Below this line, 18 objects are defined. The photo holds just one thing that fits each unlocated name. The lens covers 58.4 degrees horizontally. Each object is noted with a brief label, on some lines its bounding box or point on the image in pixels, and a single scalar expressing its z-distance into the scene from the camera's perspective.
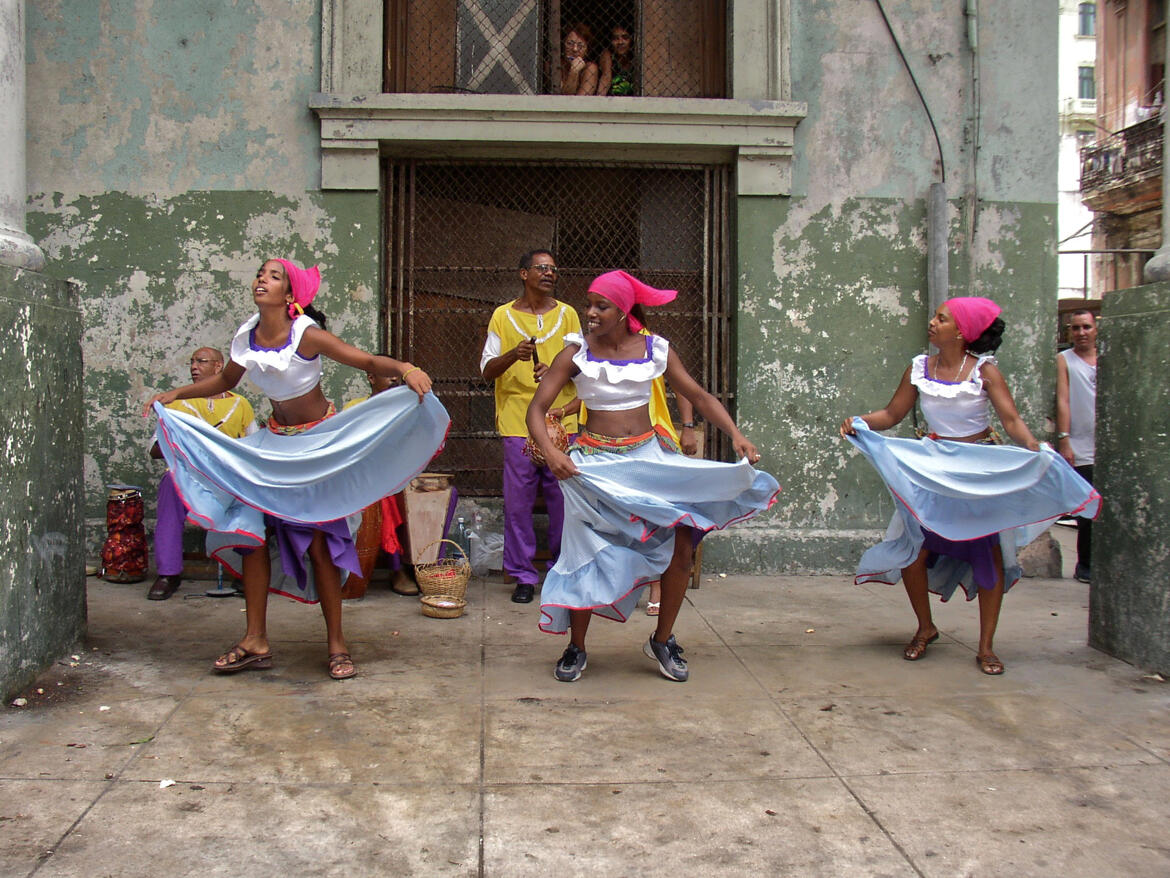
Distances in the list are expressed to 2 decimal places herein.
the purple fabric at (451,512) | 6.65
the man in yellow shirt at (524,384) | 6.48
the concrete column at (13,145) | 4.60
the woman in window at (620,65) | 7.59
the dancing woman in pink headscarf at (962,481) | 4.86
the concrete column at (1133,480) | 4.84
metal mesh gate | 7.36
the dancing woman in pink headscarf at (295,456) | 4.61
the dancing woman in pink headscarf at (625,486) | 4.58
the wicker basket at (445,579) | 5.93
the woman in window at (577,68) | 7.52
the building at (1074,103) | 37.48
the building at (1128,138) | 22.52
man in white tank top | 7.16
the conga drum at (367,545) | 6.32
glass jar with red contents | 6.60
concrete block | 7.37
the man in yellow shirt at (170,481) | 6.29
